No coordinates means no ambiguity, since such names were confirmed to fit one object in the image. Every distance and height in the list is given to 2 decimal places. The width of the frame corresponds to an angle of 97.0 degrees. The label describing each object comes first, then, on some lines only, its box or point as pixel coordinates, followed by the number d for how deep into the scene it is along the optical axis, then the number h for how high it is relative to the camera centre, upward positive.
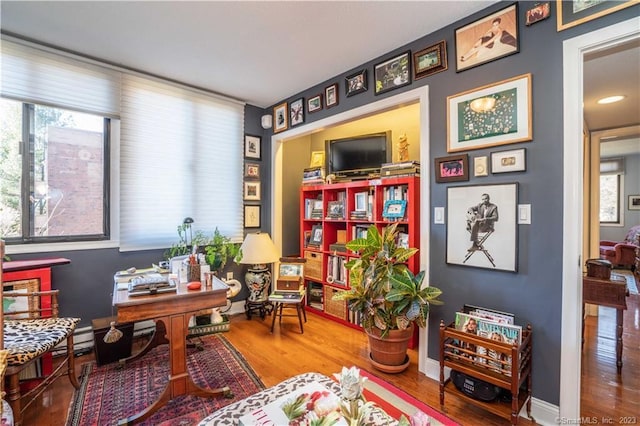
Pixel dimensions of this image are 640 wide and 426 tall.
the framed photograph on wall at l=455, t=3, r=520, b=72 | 1.85 +1.20
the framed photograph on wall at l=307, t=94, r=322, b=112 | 3.18 +1.25
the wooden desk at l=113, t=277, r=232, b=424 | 1.64 -0.62
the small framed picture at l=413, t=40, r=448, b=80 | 2.18 +1.21
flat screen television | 3.34 +0.73
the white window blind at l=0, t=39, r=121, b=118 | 2.26 +1.14
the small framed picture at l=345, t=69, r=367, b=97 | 2.71 +1.27
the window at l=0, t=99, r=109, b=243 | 2.34 +0.33
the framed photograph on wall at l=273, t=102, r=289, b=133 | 3.61 +1.22
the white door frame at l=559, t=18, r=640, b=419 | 1.64 -0.04
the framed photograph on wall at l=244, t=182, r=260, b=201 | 3.74 +0.28
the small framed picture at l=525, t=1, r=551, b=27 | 1.72 +1.24
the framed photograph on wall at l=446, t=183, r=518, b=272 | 1.88 -0.10
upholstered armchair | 5.91 -0.83
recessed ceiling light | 3.06 +1.25
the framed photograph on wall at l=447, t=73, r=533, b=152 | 1.82 +0.67
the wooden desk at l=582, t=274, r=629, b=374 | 2.25 -0.68
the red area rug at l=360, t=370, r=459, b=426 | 1.30 -1.11
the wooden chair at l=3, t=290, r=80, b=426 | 1.57 -0.80
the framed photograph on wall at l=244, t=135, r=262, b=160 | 3.73 +0.87
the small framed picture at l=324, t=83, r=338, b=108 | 2.99 +1.25
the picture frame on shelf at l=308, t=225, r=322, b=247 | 3.65 -0.32
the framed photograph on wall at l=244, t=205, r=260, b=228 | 3.75 -0.06
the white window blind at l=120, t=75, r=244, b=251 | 2.84 +0.55
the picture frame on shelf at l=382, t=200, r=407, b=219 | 2.80 +0.03
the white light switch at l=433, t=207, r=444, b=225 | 2.22 -0.02
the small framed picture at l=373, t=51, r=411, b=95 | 2.40 +1.23
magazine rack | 1.59 -0.95
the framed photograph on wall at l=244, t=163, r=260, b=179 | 3.74 +0.55
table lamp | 3.10 -0.53
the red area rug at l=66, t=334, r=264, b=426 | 1.78 -1.28
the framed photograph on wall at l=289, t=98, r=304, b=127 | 3.40 +1.23
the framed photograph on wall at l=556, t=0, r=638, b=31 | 1.52 +1.13
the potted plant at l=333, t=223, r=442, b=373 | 2.11 -0.66
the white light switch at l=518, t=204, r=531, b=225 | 1.82 -0.01
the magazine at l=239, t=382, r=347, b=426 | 0.92 -0.72
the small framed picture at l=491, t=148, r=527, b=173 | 1.83 +0.34
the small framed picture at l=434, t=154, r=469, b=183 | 2.07 +0.33
